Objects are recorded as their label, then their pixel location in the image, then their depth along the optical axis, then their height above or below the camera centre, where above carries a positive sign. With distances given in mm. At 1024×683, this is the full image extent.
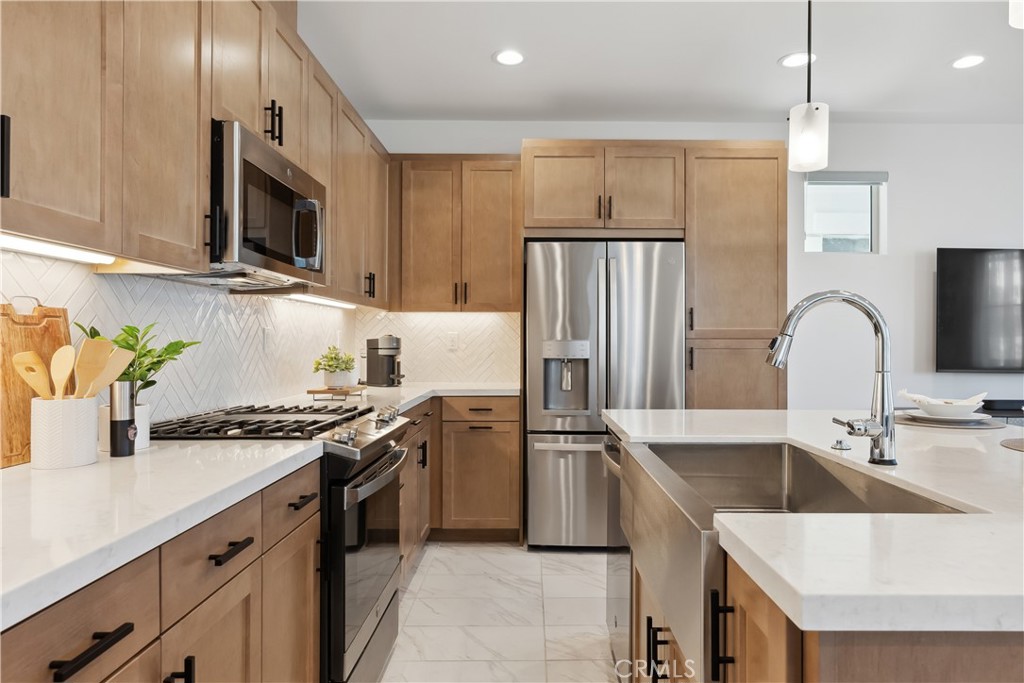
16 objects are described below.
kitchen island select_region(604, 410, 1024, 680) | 584 -247
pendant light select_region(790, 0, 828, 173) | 1996 +714
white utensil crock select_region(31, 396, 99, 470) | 1219 -191
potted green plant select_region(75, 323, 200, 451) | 1450 -54
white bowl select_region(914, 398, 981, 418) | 1822 -202
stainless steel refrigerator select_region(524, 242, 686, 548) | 3398 -20
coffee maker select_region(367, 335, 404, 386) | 3676 -115
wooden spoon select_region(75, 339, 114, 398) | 1248 -45
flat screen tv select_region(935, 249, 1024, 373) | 3941 +237
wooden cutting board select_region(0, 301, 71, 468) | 1287 -86
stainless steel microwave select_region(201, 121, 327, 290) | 1725 +412
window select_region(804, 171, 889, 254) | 4117 +917
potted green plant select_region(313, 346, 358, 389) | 3051 -138
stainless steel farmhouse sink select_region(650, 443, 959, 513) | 1677 -374
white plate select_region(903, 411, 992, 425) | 1812 -229
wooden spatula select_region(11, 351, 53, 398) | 1205 -64
